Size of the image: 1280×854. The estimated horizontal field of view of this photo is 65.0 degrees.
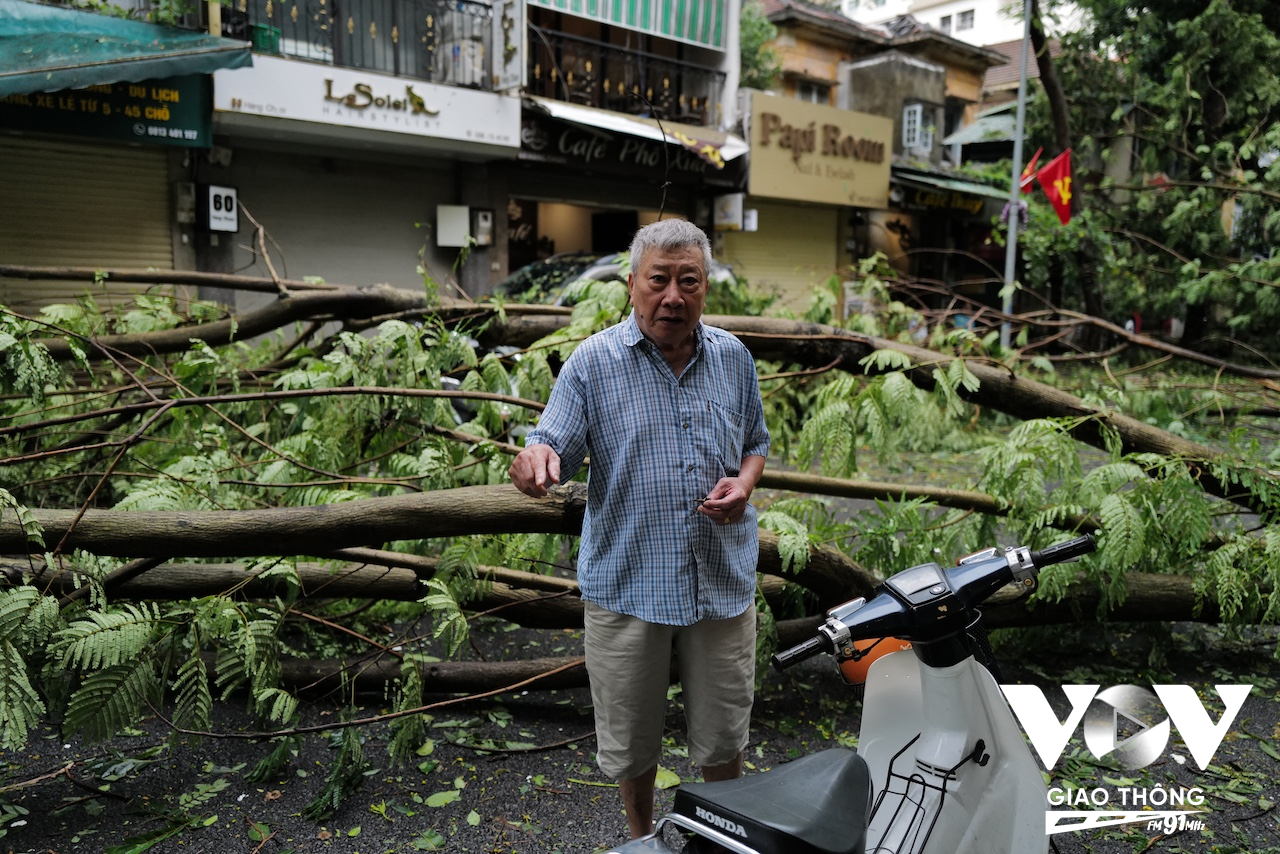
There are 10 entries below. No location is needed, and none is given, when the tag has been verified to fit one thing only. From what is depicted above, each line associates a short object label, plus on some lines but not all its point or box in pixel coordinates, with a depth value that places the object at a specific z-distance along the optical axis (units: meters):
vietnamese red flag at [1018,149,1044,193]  14.06
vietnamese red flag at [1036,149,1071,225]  14.02
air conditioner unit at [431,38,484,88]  13.68
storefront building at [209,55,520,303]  11.77
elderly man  2.50
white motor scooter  2.11
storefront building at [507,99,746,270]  14.64
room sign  17.72
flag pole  14.58
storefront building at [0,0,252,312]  9.05
